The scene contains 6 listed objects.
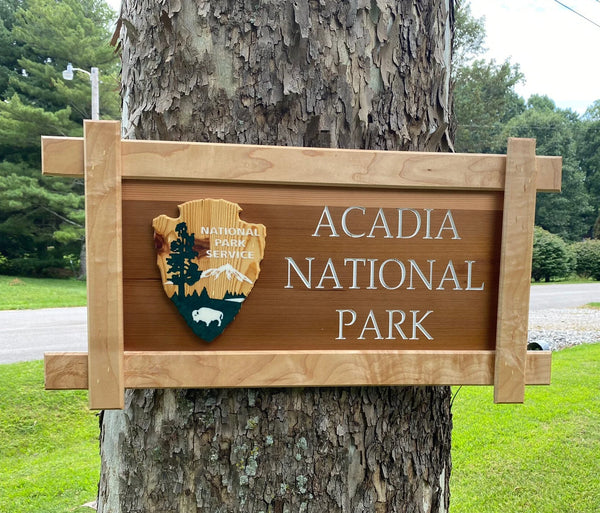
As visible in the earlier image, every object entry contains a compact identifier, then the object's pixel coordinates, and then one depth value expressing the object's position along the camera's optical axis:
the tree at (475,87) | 22.73
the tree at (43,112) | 16.02
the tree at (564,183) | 30.53
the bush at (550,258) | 20.00
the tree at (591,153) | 33.97
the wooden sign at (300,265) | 1.11
